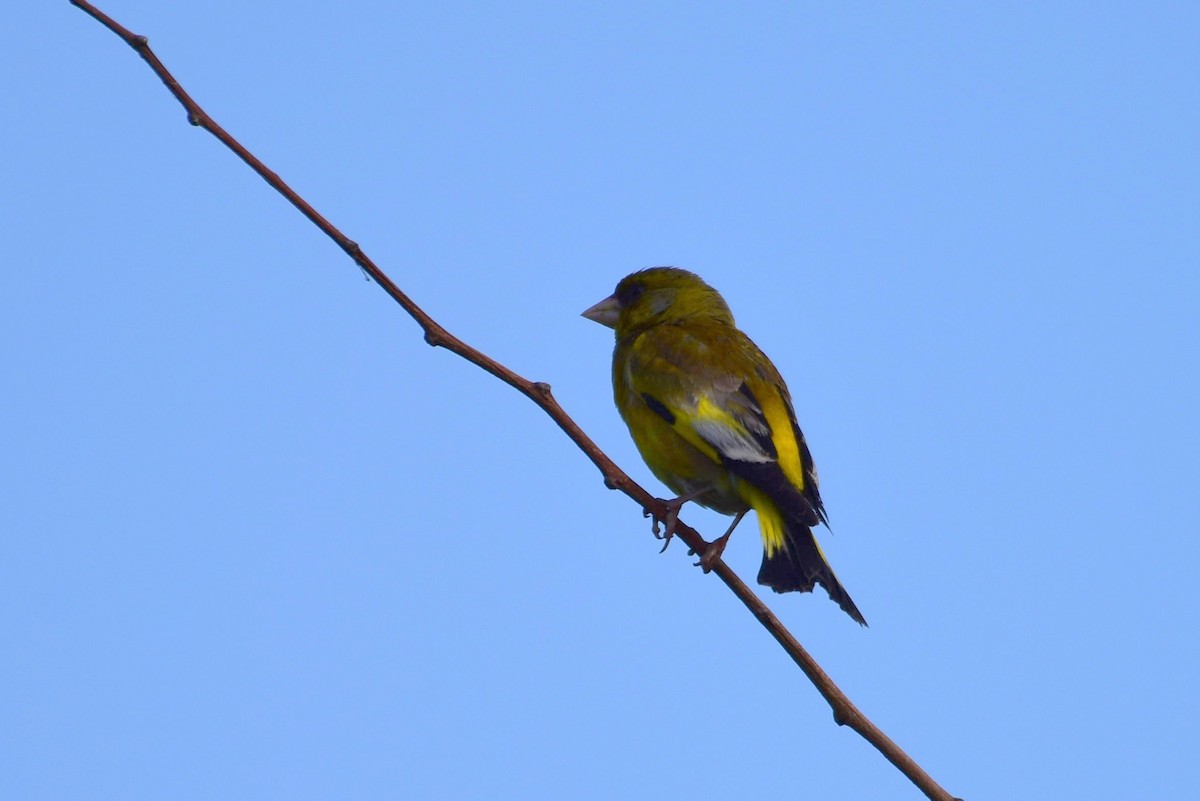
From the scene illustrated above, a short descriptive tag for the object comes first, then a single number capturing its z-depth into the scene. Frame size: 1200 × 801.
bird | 10.01
